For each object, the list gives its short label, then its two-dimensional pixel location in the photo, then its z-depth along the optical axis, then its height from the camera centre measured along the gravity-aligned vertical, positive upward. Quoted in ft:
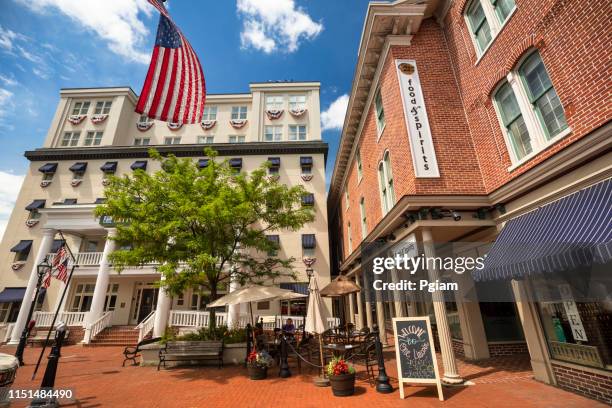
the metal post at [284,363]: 27.45 -5.33
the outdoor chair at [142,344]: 34.91 -4.24
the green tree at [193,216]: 32.17 +10.78
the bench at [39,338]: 55.95 -5.10
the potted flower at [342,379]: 21.15 -5.32
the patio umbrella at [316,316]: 25.23 -0.87
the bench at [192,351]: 32.73 -4.77
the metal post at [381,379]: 21.22 -5.41
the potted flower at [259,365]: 26.89 -5.31
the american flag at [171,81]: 28.96 +23.72
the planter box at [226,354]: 34.63 -5.42
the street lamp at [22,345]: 36.60 -4.19
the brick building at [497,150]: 17.74 +12.74
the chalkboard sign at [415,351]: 20.18 -3.36
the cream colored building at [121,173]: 65.62 +37.50
